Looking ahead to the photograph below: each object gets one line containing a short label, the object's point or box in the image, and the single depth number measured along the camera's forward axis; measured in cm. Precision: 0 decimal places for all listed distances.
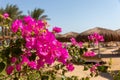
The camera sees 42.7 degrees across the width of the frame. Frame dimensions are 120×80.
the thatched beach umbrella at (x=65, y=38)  1605
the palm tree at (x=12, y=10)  1517
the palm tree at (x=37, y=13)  1643
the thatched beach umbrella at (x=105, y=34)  1216
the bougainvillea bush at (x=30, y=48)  86
